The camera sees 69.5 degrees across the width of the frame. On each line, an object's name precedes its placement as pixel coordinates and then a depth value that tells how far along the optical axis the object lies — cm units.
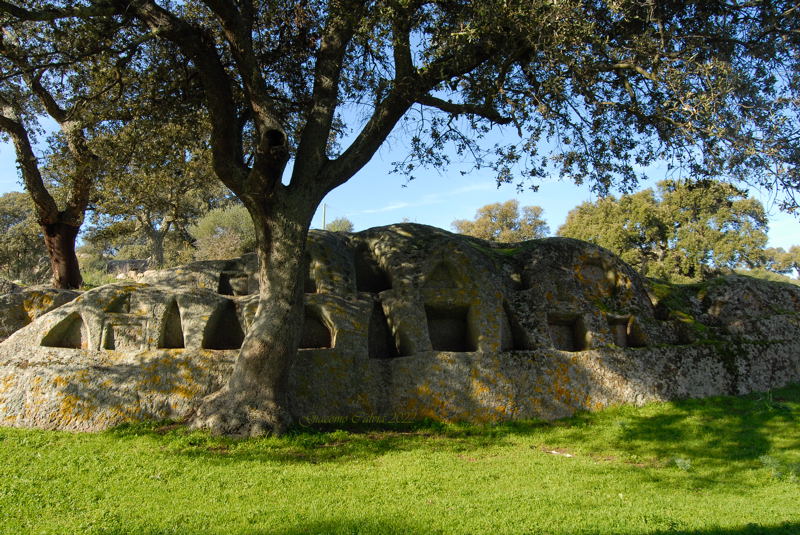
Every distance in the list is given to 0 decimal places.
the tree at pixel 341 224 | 7469
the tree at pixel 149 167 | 1381
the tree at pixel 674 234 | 4284
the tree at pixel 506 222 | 6625
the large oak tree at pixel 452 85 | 937
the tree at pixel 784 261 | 6219
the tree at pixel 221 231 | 3635
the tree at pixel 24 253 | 3722
